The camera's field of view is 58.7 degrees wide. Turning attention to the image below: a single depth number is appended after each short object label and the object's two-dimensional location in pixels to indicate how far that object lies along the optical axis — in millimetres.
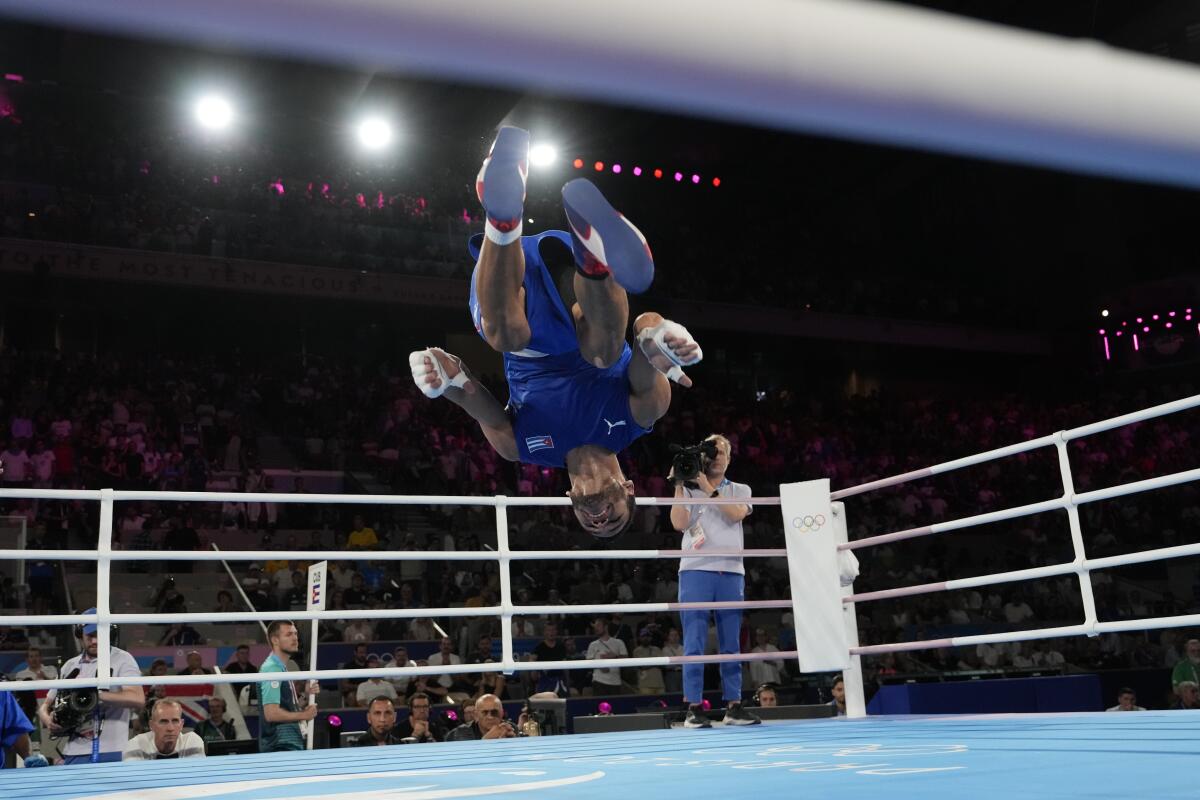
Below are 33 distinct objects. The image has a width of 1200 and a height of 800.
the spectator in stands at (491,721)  5480
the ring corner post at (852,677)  4852
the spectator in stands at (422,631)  9109
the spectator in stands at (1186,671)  7406
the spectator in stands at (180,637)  8344
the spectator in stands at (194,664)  7355
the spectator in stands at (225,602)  8716
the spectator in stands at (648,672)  8633
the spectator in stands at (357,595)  9000
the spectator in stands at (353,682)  7727
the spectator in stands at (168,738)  5168
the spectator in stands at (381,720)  5930
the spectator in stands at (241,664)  7293
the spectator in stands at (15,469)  10078
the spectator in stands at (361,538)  10523
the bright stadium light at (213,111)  12586
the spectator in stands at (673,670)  8719
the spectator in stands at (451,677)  8203
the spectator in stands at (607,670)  8461
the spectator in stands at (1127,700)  7156
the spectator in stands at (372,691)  7656
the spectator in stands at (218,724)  6688
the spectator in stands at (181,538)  9469
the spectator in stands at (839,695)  6508
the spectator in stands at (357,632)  8844
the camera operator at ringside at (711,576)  4801
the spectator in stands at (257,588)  8867
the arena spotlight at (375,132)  13250
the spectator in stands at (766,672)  9125
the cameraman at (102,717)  4668
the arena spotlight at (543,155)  13391
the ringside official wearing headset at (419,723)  6270
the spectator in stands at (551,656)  8305
